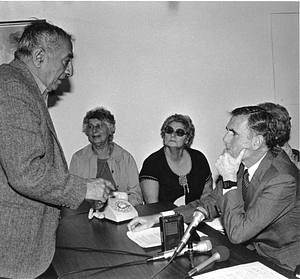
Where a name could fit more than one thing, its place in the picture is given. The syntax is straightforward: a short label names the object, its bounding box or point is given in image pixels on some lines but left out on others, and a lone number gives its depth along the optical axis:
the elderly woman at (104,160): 3.71
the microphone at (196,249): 1.79
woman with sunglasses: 3.63
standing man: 1.61
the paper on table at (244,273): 1.59
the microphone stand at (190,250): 1.80
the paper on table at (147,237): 1.99
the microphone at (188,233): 1.68
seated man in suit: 1.99
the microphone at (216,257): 1.60
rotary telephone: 2.39
